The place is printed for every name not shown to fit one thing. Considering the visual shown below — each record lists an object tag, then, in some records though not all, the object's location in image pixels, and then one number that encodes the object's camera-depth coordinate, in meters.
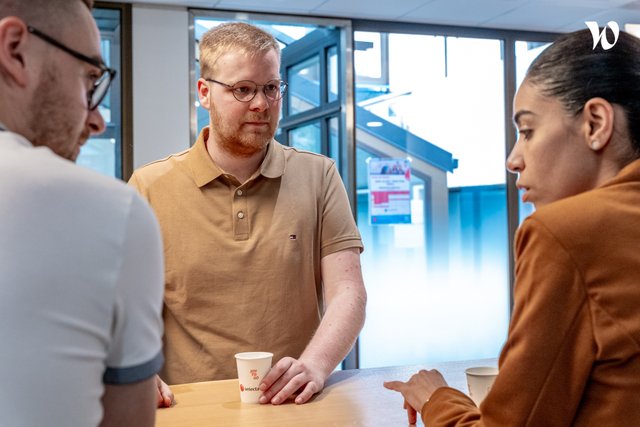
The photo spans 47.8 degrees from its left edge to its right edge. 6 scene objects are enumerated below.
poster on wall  5.36
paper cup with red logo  1.55
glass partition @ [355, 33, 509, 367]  5.35
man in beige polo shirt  2.00
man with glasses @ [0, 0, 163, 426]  0.71
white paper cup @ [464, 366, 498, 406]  1.36
